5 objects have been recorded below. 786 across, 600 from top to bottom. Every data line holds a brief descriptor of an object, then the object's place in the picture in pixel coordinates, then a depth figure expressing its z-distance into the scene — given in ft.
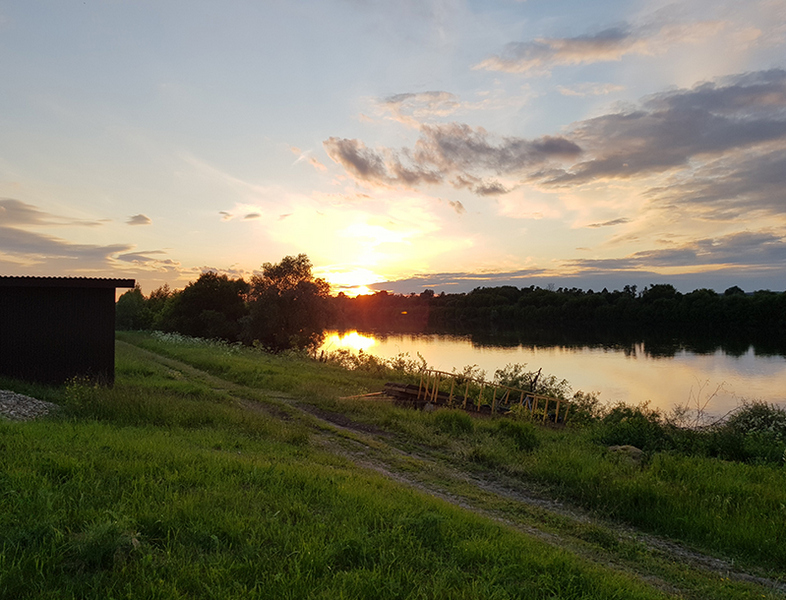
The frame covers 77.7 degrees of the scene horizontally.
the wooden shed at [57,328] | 48.16
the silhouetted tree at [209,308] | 184.85
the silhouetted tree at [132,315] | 240.32
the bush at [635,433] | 42.86
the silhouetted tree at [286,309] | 155.12
